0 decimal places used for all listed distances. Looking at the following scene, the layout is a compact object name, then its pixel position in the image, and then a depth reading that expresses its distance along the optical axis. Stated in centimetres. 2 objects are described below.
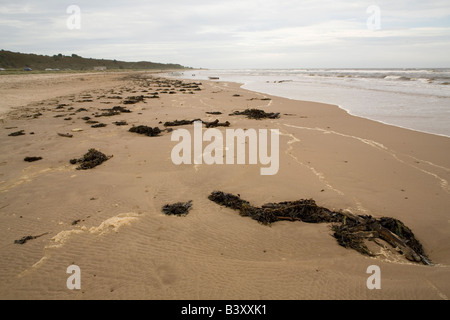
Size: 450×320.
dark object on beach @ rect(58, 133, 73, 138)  858
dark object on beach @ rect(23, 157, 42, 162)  641
